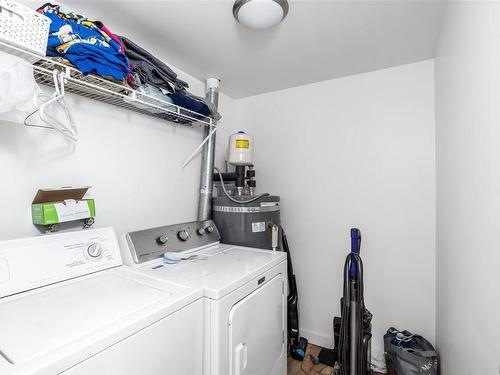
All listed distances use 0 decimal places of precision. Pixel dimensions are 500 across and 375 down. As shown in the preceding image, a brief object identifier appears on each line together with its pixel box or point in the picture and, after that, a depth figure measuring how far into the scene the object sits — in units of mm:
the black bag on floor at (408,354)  1627
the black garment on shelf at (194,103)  1697
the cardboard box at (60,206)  1213
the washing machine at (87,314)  693
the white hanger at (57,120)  1126
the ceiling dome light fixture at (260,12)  1344
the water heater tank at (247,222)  1941
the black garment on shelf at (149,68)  1521
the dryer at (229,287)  1114
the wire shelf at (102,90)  1115
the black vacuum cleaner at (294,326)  2139
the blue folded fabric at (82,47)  1152
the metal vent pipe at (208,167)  2104
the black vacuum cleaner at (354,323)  1670
